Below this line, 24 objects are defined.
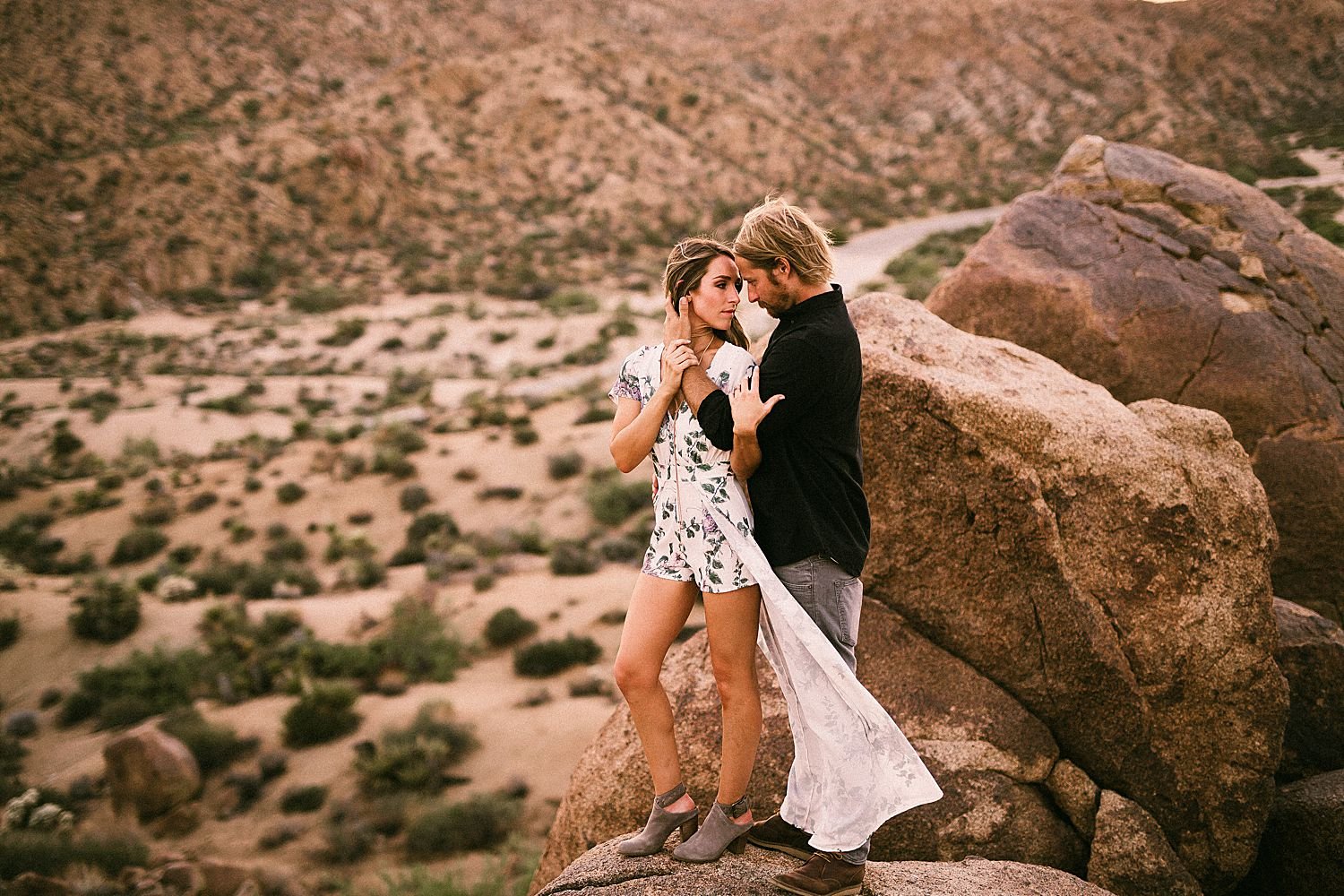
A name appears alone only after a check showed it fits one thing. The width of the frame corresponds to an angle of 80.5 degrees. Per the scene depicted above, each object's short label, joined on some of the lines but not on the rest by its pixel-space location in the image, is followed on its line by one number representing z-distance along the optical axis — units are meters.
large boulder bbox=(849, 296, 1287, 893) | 3.80
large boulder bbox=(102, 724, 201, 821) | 8.73
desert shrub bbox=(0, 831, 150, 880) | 7.69
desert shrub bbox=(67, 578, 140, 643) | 12.05
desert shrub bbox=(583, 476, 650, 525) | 14.94
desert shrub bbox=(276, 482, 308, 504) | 16.46
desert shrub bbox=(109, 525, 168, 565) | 15.09
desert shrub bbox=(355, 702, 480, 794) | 8.74
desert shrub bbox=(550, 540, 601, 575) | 13.08
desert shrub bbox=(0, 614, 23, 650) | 12.02
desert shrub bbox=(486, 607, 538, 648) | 11.45
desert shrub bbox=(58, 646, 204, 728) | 10.45
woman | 2.75
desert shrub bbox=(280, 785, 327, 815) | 8.61
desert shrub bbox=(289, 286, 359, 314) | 30.98
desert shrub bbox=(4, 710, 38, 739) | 10.25
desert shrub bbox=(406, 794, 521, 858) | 7.89
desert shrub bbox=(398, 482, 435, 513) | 16.06
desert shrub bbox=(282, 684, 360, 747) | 9.68
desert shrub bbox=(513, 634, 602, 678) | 10.69
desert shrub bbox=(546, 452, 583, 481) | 16.59
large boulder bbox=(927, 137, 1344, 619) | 5.66
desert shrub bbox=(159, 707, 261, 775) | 9.29
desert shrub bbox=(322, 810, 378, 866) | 7.83
